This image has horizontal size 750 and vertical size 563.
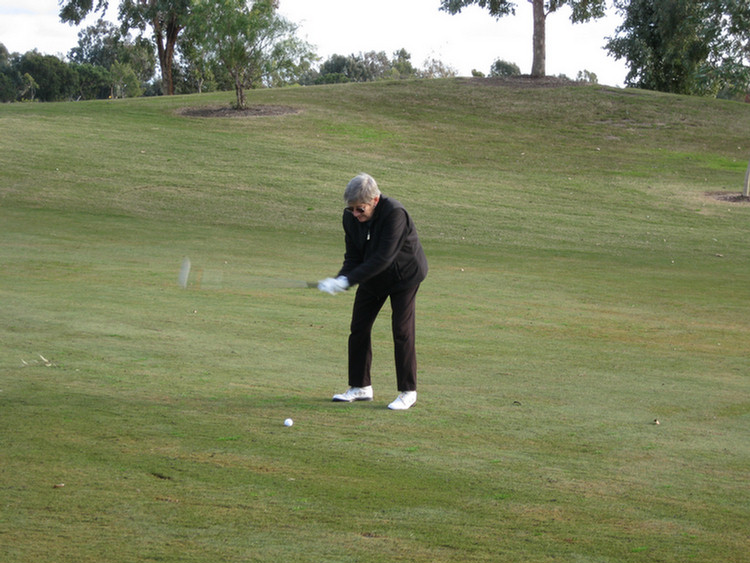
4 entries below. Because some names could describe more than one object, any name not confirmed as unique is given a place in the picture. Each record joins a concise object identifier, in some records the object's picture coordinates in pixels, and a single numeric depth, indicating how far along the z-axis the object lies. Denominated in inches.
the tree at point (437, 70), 4014.3
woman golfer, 305.9
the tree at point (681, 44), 1268.5
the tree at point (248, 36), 1533.0
